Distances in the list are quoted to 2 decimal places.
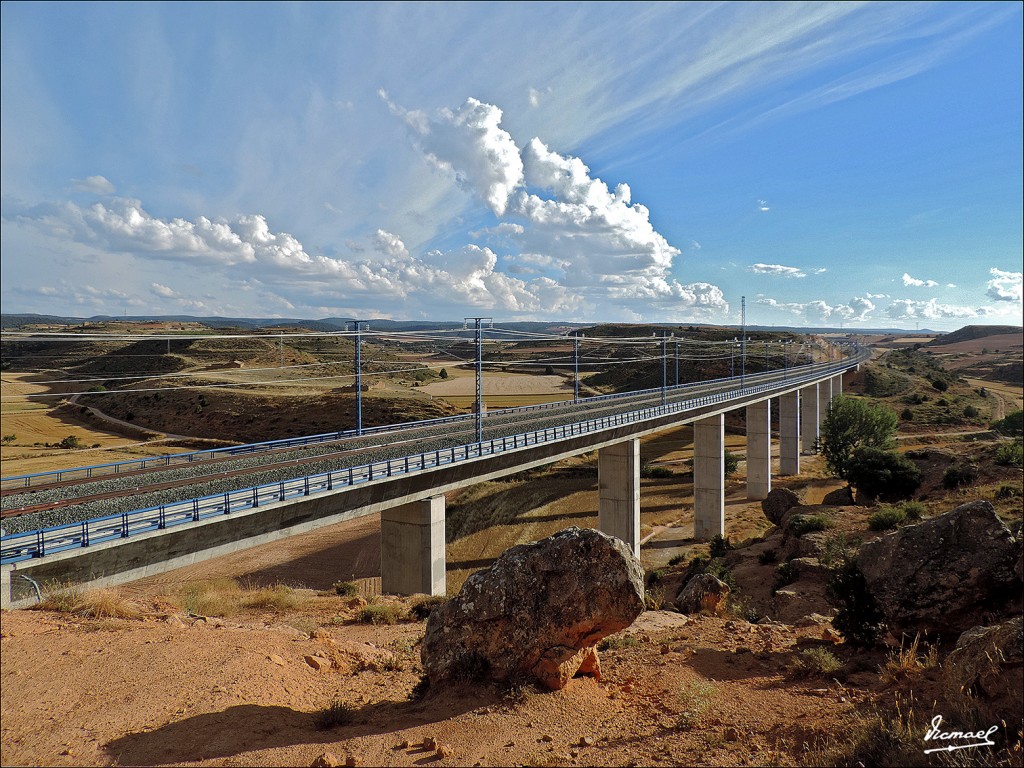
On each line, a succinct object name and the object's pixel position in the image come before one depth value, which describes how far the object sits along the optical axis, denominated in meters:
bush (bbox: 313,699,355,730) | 8.25
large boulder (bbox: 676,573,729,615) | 18.64
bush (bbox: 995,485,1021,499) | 29.08
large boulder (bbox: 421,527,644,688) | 9.43
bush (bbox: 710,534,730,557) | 32.13
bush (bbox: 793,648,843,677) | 10.73
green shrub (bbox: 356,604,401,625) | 16.06
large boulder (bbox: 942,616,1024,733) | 7.38
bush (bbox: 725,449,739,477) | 60.75
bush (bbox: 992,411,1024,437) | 59.31
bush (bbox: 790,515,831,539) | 28.08
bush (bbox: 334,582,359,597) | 20.38
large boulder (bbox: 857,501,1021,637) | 11.30
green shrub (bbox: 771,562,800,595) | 22.52
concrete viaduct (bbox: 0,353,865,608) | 13.01
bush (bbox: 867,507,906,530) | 26.30
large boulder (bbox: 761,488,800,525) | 38.66
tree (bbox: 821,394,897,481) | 52.16
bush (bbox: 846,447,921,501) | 35.34
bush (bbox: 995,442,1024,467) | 35.03
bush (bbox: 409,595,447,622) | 16.81
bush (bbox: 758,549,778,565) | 27.08
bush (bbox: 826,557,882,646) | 11.96
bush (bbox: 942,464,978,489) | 33.31
